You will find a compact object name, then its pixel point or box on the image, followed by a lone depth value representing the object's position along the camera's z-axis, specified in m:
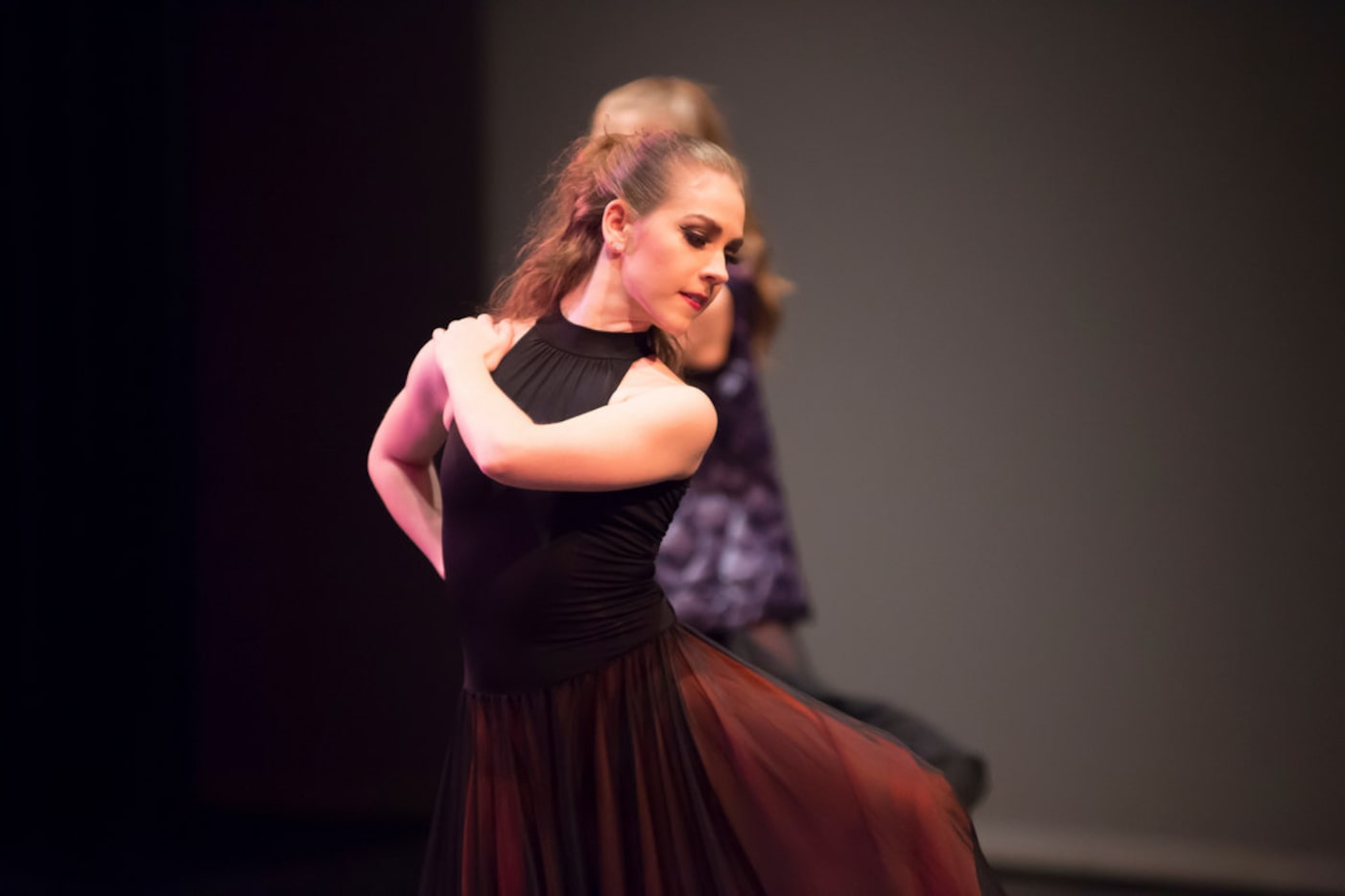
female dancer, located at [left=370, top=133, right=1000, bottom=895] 5.39
